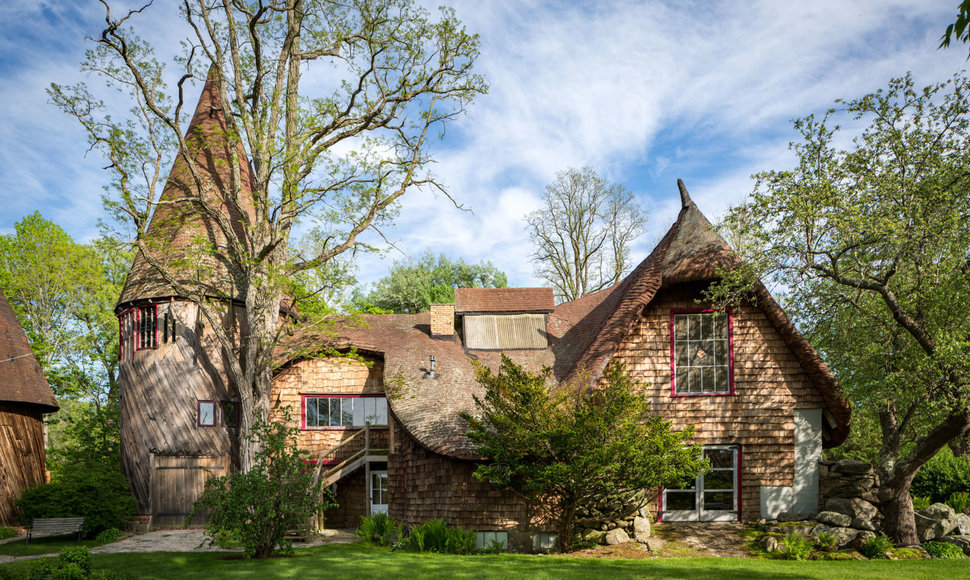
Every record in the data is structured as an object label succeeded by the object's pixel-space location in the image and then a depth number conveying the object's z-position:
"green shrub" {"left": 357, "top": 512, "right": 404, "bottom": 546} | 15.32
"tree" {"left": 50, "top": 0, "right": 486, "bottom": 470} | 18.09
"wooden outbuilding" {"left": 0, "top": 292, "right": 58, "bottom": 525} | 18.97
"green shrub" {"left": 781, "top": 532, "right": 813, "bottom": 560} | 12.82
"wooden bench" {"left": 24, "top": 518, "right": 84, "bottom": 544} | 15.41
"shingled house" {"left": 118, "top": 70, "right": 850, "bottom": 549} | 15.69
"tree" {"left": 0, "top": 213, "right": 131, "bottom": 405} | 27.98
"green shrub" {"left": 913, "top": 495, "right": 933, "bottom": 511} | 17.45
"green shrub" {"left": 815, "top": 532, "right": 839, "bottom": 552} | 13.20
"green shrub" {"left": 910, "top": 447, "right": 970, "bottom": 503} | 19.53
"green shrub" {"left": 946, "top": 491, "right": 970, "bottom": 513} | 18.12
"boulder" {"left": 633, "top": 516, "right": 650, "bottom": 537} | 14.17
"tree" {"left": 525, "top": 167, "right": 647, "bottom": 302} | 35.47
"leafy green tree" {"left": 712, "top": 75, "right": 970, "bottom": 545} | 12.44
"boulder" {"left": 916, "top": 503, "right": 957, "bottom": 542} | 14.00
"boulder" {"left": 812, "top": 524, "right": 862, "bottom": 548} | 13.46
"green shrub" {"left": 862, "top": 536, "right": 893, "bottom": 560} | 12.84
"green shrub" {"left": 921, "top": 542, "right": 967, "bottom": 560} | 12.86
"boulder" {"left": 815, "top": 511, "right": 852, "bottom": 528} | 14.00
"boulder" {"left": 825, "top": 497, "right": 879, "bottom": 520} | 14.20
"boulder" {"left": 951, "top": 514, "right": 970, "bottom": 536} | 14.41
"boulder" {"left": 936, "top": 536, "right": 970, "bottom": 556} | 13.47
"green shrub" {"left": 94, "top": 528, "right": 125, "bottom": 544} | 15.79
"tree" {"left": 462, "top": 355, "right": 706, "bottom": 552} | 12.59
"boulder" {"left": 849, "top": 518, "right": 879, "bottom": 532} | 13.84
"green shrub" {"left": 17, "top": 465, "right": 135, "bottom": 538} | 16.42
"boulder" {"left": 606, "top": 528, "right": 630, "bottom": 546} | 13.90
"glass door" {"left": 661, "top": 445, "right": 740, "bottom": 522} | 15.76
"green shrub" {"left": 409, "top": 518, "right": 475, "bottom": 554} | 13.73
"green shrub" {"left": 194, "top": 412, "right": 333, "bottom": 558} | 12.39
